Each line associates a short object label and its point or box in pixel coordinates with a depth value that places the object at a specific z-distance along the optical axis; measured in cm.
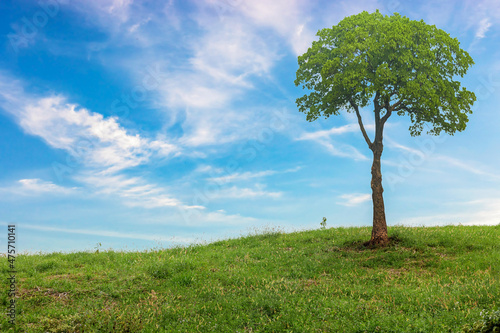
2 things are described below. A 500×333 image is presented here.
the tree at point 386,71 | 2086
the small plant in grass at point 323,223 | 2733
